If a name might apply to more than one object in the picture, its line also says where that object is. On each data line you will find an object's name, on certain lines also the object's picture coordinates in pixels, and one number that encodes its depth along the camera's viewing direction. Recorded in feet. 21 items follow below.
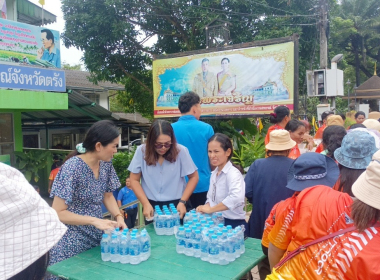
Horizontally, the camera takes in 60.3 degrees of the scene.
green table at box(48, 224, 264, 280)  6.65
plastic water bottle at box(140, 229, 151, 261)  7.34
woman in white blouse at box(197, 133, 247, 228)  9.05
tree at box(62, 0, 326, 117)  36.65
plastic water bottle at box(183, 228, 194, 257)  7.50
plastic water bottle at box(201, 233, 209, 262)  7.18
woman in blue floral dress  7.47
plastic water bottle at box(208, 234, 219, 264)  7.03
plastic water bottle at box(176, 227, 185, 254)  7.64
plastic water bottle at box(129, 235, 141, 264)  7.20
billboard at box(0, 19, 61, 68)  24.13
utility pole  32.48
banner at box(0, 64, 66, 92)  23.61
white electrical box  31.83
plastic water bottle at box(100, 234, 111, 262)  7.48
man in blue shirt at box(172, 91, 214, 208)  11.53
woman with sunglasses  9.64
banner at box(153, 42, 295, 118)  25.44
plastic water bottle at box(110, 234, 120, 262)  7.36
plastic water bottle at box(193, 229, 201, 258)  7.42
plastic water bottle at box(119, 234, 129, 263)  7.24
